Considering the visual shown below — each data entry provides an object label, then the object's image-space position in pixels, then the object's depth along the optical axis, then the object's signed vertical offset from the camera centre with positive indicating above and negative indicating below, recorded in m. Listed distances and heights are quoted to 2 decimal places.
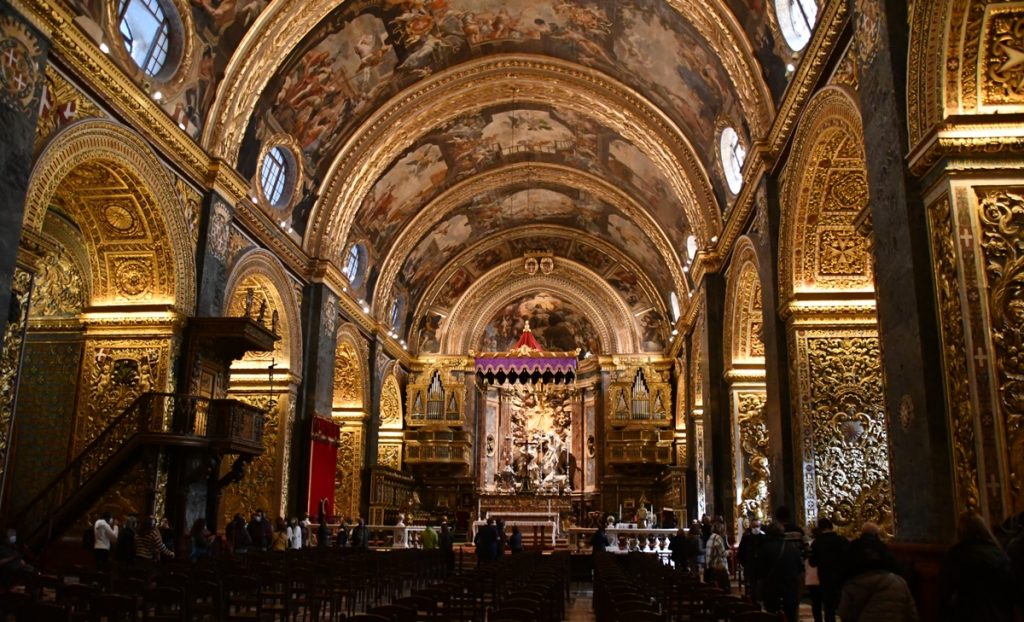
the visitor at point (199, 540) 12.84 -0.59
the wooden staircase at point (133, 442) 12.84 +0.91
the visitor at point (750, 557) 9.96 -0.62
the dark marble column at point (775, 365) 12.99 +2.22
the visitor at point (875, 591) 5.00 -0.48
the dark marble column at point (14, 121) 10.14 +4.50
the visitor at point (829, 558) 7.72 -0.45
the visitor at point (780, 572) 8.38 -0.62
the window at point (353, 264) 24.73 +6.83
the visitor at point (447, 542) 17.09 -0.77
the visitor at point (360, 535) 19.12 -0.73
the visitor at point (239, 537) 15.01 -0.63
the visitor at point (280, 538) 15.84 -0.67
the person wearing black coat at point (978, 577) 4.86 -0.38
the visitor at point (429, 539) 18.02 -0.75
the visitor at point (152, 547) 11.84 -0.65
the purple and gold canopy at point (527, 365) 27.88 +4.45
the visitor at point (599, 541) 17.59 -0.74
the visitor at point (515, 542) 19.48 -0.85
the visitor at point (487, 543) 16.05 -0.72
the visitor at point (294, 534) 17.31 -0.66
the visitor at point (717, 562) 12.37 -0.81
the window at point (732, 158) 17.62 +7.21
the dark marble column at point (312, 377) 20.33 +3.04
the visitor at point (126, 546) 11.77 -0.63
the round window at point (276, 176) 19.00 +7.23
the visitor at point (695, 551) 14.88 -0.76
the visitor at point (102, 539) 11.98 -0.56
